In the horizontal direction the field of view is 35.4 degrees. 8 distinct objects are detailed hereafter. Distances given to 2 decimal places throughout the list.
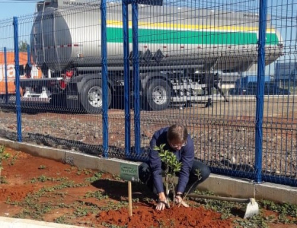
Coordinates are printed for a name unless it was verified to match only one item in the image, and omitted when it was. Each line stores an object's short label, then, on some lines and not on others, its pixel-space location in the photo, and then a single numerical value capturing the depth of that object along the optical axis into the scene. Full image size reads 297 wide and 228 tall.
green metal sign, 5.29
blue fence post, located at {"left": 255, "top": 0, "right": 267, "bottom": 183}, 5.28
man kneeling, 5.18
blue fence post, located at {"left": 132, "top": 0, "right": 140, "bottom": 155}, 6.75
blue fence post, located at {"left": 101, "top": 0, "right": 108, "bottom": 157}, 7.09
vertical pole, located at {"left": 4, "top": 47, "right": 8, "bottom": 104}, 13.82
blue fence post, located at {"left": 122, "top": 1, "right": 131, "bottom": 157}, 6.94
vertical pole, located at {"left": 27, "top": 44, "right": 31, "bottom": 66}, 12.59
